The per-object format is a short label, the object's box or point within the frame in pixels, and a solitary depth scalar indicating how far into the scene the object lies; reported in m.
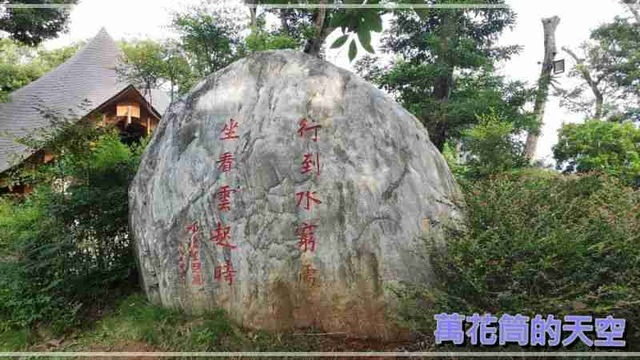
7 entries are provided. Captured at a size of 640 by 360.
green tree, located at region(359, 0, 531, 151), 8.28
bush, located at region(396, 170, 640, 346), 2.23
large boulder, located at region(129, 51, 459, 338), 3.12
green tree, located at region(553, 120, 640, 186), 8.43
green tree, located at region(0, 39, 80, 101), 12.94
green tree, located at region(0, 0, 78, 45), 9.42
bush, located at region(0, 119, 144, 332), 3.78
